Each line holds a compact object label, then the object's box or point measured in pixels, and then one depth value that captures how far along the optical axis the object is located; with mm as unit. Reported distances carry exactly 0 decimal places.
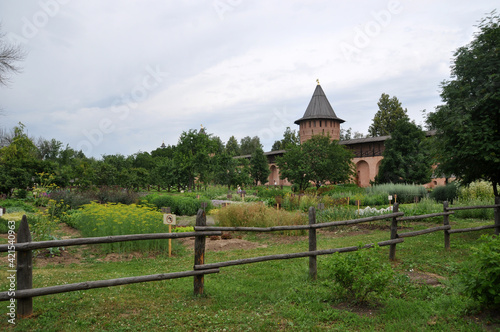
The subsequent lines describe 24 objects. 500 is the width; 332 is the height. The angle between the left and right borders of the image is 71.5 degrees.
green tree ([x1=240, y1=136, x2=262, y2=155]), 75562
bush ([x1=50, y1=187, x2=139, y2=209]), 14375
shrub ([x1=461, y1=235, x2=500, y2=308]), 3496
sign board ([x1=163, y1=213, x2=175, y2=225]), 6782
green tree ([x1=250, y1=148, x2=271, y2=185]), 43094
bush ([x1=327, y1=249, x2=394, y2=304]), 4070
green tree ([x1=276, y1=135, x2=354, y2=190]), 23359
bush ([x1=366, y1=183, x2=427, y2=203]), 20219
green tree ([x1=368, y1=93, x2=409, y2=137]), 45281
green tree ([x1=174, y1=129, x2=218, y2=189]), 23906
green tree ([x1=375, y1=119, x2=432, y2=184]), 26688
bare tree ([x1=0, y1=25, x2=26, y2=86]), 17484
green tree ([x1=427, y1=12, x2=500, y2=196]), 7723
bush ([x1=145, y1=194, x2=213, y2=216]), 15406
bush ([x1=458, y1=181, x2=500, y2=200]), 15579
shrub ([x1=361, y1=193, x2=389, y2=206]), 18328
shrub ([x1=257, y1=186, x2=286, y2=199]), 20505
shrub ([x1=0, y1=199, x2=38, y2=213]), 12860
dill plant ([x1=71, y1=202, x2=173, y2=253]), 7754
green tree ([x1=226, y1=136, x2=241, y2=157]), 74625
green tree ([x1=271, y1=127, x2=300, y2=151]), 59669
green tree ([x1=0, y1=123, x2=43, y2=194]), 18473
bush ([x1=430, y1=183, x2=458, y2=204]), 17484
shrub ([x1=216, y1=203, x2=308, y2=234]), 10688
